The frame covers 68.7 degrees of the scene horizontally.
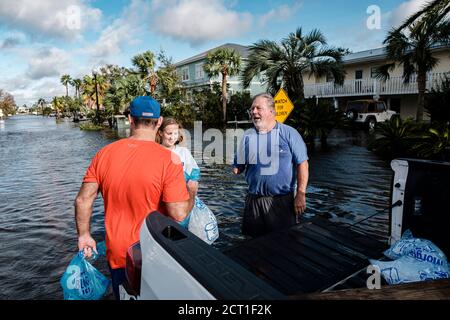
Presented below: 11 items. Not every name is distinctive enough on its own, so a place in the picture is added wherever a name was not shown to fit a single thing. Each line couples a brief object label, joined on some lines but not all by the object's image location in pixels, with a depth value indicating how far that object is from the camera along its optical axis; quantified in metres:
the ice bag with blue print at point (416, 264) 2.48
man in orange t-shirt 2.20
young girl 3.19
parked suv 22.61
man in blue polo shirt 3.50
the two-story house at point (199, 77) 42.53
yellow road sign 10.51
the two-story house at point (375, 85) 23.26
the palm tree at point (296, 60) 19.83
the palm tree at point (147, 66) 34.10
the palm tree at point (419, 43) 12.48
